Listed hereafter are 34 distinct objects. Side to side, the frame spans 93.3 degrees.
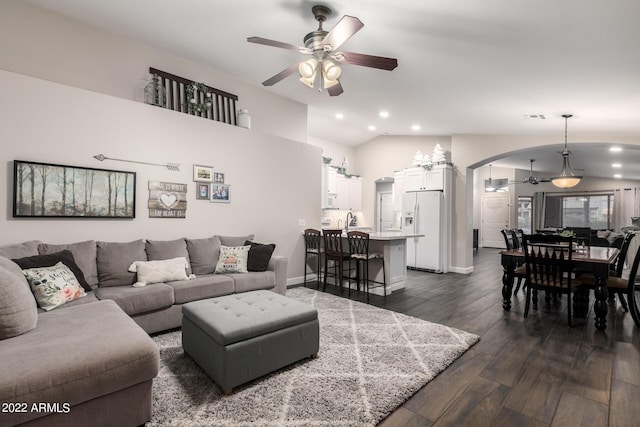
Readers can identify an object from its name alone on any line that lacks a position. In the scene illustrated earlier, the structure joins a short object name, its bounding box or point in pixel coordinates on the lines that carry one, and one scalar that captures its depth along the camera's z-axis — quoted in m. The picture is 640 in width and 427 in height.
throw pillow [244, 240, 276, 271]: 3.89
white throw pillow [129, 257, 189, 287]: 3.10
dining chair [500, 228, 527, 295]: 3.85
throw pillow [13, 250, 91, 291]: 2.46
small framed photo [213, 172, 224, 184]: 4.28
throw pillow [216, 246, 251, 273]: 3.75
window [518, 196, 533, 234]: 11.45
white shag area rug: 1.79
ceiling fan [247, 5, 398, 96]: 2.52
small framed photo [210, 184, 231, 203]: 4.25
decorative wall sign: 3.70
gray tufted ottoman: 2.01
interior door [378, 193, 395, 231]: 8.29
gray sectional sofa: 1.36
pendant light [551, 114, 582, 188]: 5.27
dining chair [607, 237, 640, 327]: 3.16
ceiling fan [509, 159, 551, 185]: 9.37
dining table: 3.14
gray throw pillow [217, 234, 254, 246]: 4.09
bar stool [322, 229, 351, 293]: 4.53
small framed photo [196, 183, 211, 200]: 4.11
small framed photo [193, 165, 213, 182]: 4.06
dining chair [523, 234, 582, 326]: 3.26
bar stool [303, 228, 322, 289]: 5.09
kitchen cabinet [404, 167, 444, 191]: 6.50
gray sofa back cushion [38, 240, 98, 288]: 2.88
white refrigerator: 6.36
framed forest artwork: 2.86
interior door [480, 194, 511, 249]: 11.30
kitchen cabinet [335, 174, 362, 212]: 7.55
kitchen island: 4.58
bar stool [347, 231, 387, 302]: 4.33
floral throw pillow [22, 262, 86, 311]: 2.31
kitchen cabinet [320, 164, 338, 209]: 6.98
